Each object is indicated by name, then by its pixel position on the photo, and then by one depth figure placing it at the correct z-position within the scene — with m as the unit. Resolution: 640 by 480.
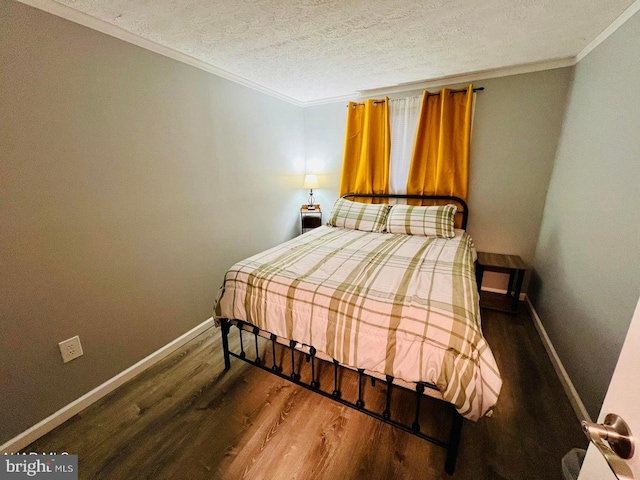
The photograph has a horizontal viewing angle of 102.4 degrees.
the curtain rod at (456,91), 2.59
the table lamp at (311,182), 3.51
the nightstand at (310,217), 3.59
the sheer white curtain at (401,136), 2.93
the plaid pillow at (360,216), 2.84
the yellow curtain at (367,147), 3.07
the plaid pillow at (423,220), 2.56
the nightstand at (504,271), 2.43
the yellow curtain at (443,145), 2.69
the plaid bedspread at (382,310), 1.11
